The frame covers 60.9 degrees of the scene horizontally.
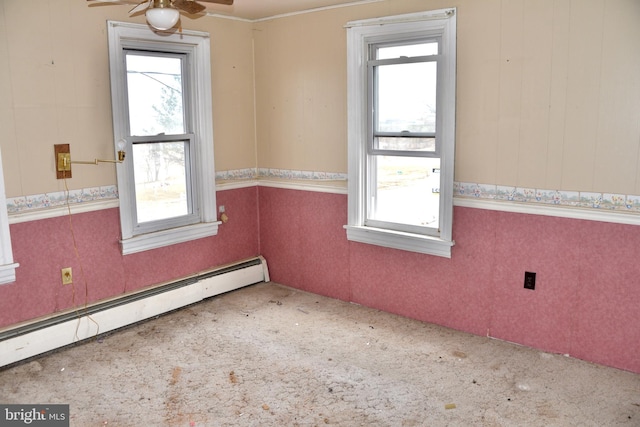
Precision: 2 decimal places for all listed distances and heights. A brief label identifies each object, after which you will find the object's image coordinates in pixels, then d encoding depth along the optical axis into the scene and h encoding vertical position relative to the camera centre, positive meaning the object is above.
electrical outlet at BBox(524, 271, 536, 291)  3.56 -0.95
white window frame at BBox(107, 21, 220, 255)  3.90 +0.10
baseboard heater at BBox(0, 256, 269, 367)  3.51 -1.26
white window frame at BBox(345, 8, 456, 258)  3.72 +0.15
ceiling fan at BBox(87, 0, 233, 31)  2.57 +0.59
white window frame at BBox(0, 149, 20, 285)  3.37 -0.66
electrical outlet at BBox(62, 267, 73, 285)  3.75 -0.93
